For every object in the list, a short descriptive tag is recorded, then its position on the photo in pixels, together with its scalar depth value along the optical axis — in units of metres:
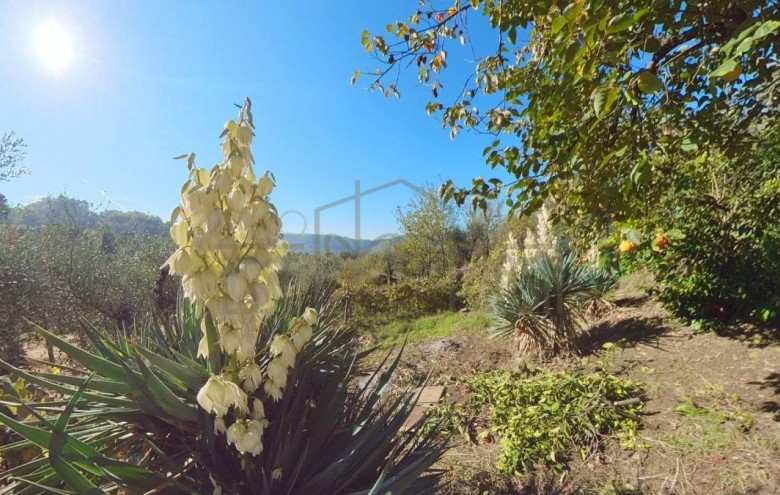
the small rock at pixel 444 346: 6.26
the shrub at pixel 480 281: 9.48
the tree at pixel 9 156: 8.55
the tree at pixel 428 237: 18.88
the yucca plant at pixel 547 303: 4.75
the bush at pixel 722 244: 3.49
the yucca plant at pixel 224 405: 1.11
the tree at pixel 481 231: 19.17
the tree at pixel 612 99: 1.47
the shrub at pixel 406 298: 12.18
